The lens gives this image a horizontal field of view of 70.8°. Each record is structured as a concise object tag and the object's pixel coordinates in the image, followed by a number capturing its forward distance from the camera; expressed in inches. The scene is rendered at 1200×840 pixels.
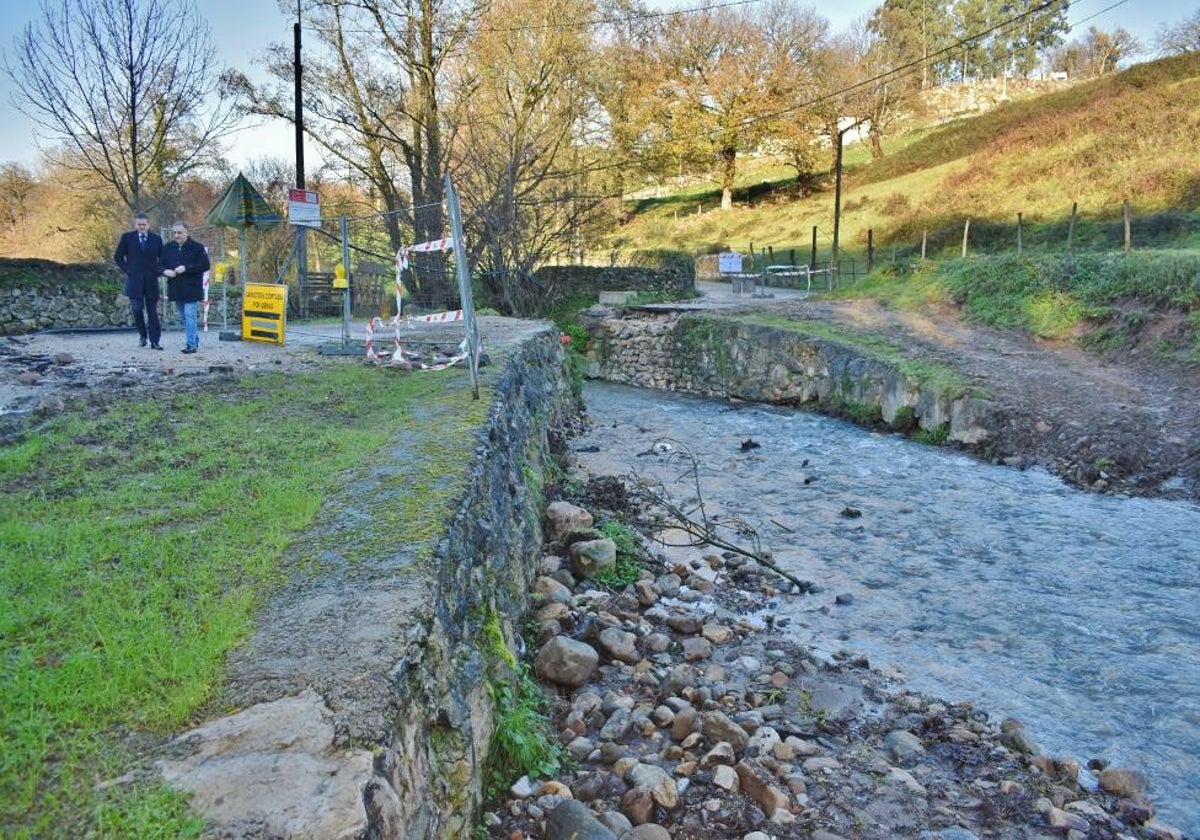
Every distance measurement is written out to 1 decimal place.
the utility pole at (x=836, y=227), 1092.5
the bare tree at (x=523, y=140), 855.7
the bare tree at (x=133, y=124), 722.2
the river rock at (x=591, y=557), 256.4
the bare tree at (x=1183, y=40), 1788.9
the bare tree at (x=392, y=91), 922.7
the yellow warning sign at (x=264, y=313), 501.4
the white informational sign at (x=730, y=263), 1120.8
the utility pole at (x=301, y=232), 722.8
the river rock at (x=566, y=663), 185.6
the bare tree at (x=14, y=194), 1067.9
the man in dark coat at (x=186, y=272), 445.4
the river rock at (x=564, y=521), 283.3
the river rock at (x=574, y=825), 125.0
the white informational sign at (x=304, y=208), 518.0
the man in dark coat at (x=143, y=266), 438.0
